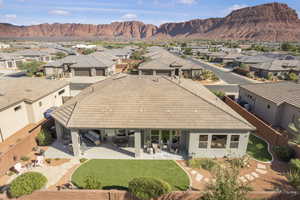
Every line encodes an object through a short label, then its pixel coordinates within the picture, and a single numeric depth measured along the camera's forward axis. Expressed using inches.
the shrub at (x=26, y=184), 381.7
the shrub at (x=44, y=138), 622.7
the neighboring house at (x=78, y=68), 1829.5
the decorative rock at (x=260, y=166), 534.9
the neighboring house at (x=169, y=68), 1619.1
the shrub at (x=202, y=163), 526.0
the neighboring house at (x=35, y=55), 2496.3
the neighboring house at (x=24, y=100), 683.4
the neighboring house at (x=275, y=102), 755.1
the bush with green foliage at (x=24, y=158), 554.9
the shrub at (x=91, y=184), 411.9
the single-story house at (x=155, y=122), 551.8
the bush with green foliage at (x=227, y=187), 290.2
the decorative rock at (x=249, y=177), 485.5
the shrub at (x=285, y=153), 555.8
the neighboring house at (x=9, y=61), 2225.6
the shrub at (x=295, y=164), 472.4
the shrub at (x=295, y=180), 424.2
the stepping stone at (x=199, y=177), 486.3
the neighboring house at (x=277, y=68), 1782.0
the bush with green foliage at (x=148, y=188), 370.9
